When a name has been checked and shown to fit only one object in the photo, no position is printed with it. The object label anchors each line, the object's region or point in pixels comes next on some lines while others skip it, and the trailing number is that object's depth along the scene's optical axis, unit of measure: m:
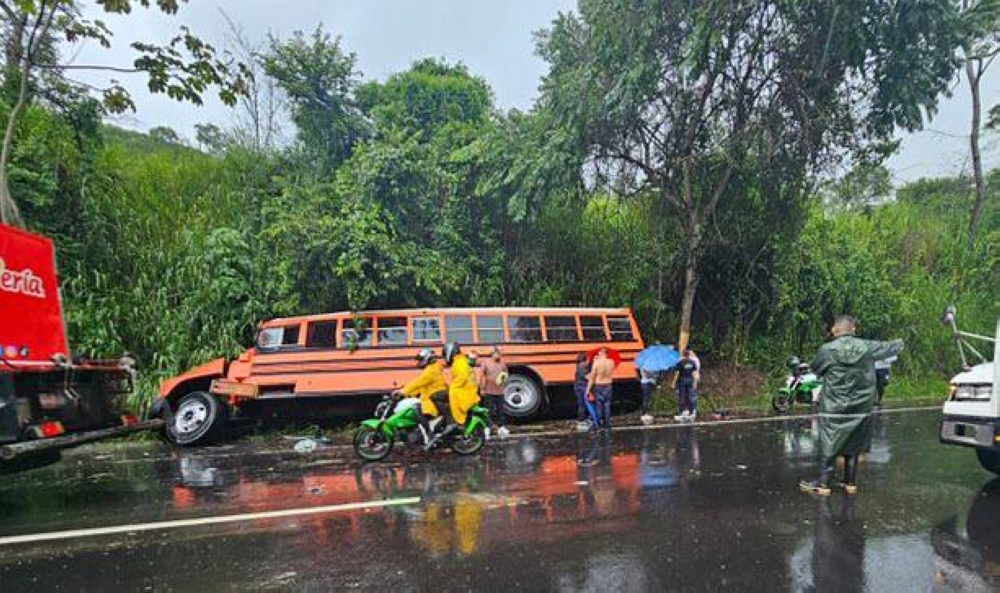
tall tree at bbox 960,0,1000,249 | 12.39
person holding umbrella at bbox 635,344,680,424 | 11.23
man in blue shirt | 11.82
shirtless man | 10.40
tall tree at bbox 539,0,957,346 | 11.60
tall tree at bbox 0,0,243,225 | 8.55
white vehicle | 5.55
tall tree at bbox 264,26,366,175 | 15.56
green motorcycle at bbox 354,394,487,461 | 7.95
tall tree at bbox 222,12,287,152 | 17.05
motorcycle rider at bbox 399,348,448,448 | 8.05
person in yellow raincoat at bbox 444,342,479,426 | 8.13
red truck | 5.45
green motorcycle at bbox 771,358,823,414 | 12.37
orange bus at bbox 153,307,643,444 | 10.12
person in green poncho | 5.83
